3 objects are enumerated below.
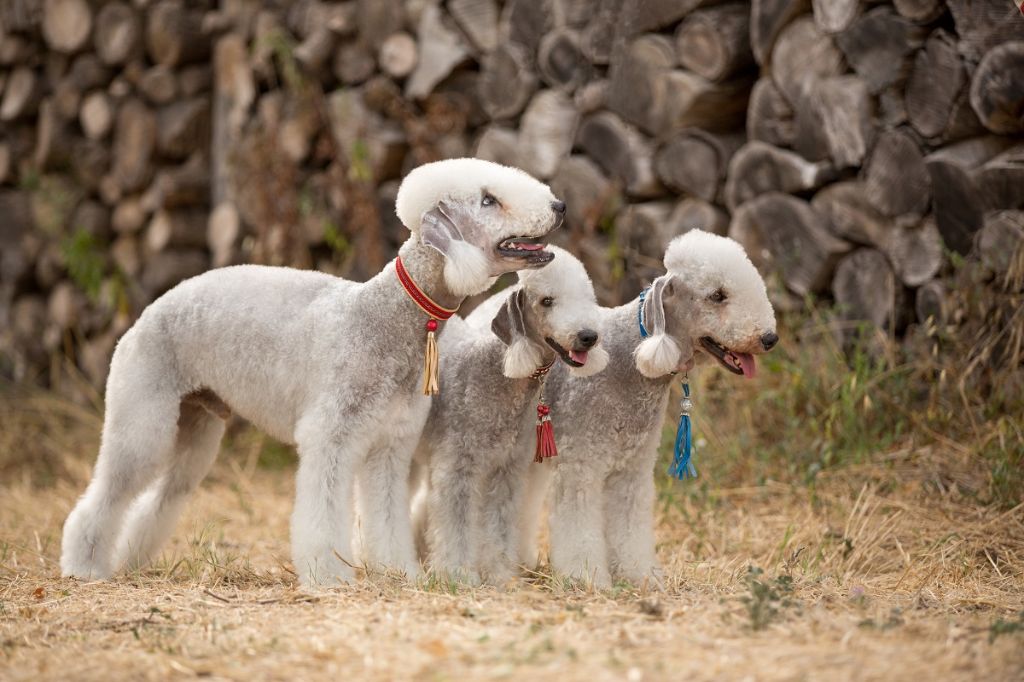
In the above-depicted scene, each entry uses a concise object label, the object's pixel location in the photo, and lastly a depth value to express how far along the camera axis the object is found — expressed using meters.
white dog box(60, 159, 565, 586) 6.97
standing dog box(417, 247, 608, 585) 7.13
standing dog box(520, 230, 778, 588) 7.16
